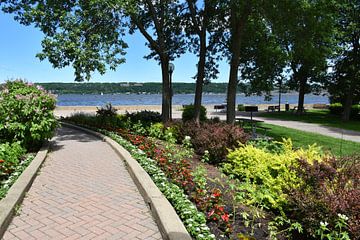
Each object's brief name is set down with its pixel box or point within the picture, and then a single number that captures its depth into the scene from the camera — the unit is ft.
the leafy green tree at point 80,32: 37.14
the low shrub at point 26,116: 29.04
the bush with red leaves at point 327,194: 13.23
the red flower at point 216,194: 15.75
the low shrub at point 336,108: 105.50
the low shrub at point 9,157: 20.65
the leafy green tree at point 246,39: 41.73
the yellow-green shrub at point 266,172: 16.80
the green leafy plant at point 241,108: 124.00
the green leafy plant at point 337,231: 12.35
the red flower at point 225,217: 13.61
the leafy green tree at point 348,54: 84.48
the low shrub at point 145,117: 52.90
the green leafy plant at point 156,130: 41.85
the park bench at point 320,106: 157.38
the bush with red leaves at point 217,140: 27.09
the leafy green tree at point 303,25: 39.70
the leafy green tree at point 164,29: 48.27
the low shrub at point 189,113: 62.18
